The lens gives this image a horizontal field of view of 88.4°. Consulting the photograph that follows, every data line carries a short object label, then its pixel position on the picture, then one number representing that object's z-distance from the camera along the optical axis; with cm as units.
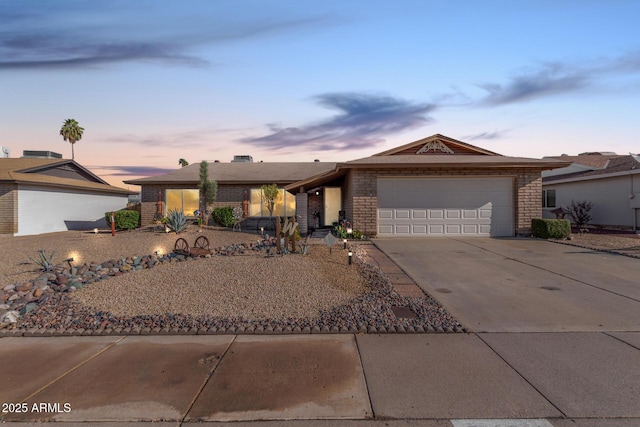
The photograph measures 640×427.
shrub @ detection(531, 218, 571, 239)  1323
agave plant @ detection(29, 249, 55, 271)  871
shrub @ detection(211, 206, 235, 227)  1892
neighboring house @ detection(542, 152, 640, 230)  1730
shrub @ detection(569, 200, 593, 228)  1873
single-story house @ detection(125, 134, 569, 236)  1408
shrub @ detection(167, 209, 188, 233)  1619
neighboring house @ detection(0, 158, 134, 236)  1719
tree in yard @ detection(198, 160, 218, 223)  1894
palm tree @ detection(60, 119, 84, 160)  4612
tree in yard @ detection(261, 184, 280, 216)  1898
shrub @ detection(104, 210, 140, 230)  1877
